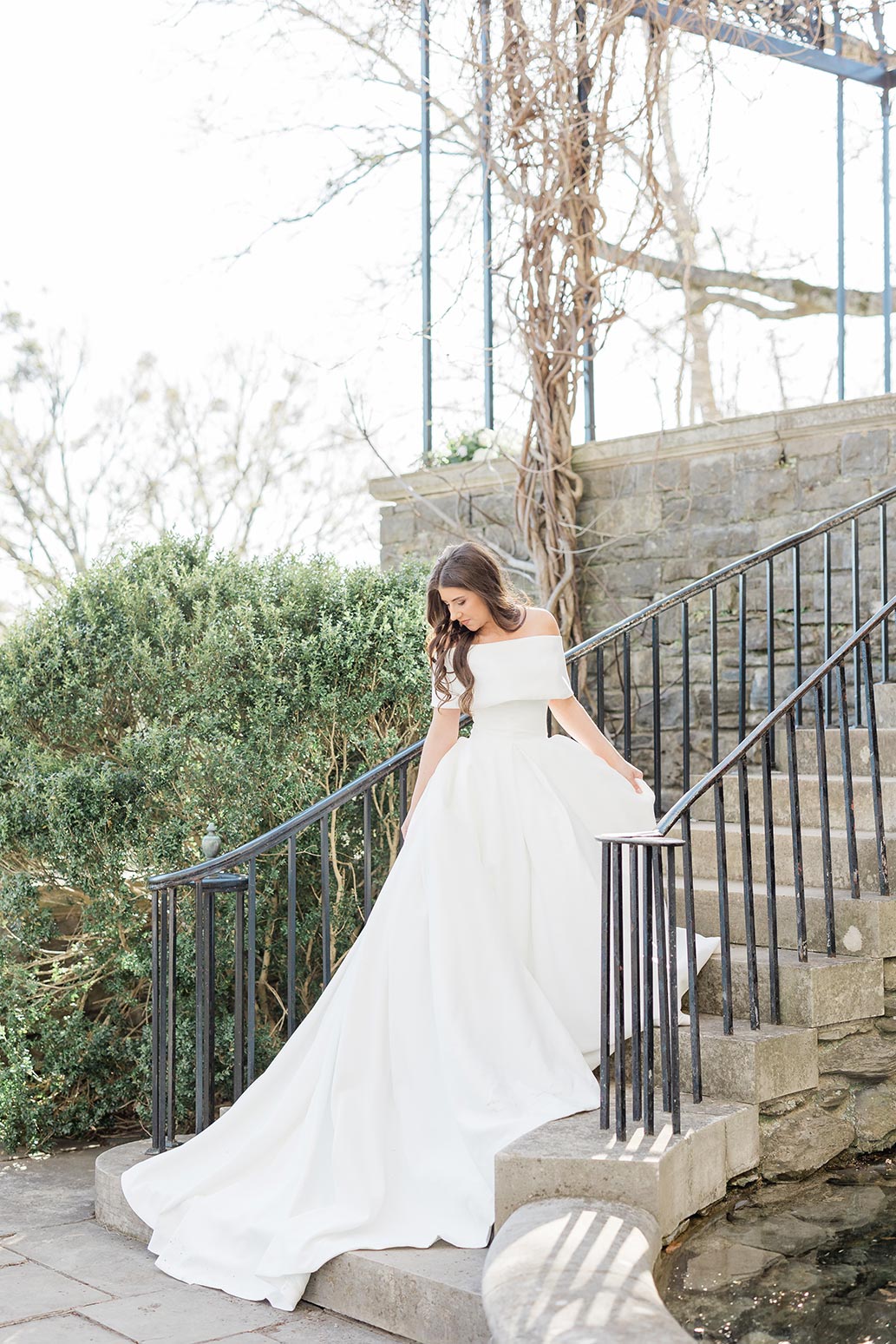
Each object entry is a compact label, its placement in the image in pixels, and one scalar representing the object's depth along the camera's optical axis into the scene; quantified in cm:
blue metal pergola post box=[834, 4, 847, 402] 648
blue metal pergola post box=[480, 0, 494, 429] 689
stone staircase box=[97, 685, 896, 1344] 274
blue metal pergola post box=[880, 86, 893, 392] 639
